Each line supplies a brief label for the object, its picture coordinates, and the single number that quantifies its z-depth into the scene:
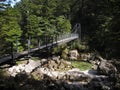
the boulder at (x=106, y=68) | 7.34
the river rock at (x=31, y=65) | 7.81
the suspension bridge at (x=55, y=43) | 4.61
